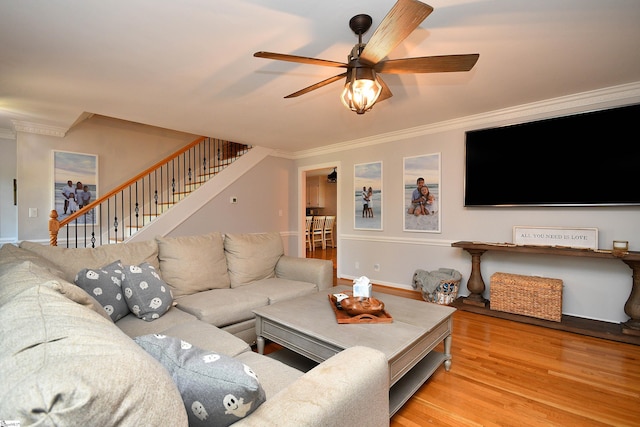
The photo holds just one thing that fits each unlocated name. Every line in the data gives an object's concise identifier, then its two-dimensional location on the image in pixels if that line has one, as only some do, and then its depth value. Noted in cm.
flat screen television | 290
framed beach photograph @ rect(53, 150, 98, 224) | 434
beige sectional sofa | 50
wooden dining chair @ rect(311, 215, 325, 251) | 840
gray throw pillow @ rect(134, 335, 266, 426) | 75
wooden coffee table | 163
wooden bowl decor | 193
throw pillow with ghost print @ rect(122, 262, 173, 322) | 194
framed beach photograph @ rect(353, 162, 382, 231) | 475
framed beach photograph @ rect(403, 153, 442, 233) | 413
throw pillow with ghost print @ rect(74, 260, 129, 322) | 180
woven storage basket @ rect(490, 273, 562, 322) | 304
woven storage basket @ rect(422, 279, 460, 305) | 371
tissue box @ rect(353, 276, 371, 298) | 203
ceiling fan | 159
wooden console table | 270
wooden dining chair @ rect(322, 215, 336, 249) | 867
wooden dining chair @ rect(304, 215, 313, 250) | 834
